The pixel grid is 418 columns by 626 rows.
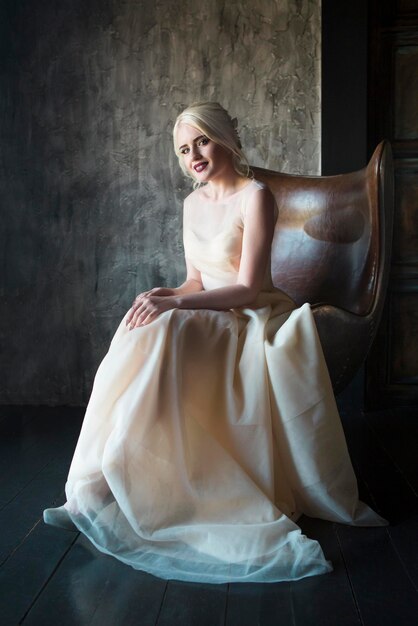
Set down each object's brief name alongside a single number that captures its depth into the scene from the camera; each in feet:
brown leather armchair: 8.65
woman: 6.24
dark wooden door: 12.04
